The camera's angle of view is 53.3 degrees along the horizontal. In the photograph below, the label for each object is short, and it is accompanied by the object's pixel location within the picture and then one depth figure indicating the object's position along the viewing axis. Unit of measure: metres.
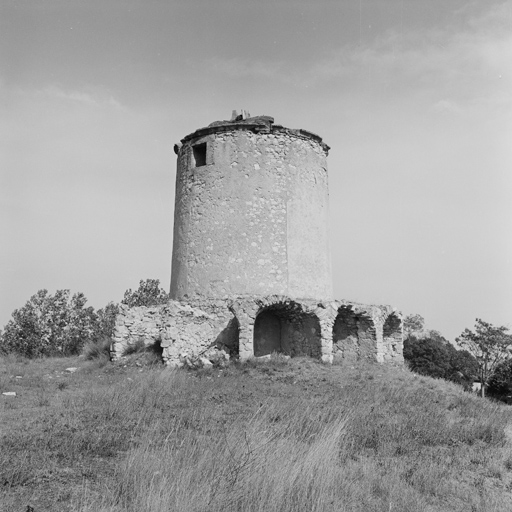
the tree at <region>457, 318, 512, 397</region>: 37.76
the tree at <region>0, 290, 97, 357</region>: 23.02
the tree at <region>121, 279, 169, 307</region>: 26.81
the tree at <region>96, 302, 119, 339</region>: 25.25
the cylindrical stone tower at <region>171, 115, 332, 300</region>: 16.05
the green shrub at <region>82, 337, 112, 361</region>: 16.11
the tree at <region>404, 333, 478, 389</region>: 31.50
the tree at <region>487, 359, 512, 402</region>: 35.12
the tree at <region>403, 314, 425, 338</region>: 40.92
